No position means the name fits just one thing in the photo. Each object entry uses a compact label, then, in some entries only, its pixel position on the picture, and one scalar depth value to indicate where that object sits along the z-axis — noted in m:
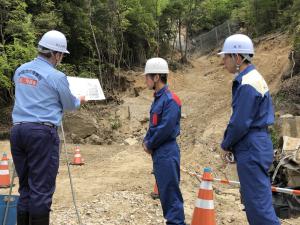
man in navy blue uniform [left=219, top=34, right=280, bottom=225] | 4.05
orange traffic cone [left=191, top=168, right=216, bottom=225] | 5.32
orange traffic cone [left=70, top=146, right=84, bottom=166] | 11.47
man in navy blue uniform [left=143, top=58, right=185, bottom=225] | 4.82
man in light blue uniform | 4.44
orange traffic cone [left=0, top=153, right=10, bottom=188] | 8.38
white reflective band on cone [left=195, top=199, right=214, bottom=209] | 5.36
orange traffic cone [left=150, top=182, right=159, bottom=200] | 7.30
